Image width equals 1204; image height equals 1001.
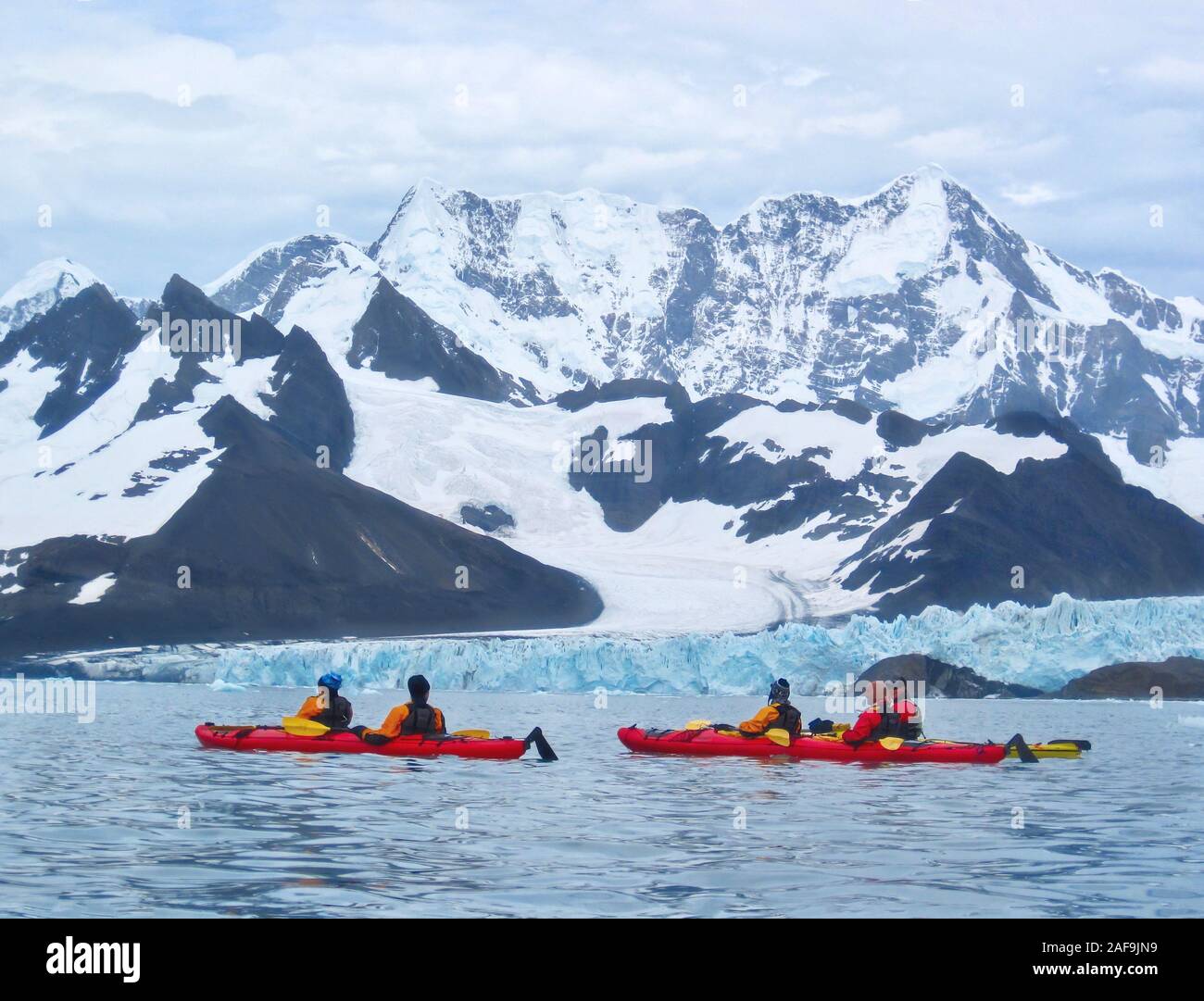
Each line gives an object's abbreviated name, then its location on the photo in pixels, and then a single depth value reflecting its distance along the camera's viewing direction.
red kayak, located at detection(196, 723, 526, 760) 44.34
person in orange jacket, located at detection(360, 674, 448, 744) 44.09
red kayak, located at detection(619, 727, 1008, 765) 46.81
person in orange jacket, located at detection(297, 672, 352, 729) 44.93
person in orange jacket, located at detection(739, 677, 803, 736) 46.28
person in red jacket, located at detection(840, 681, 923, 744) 46.81
